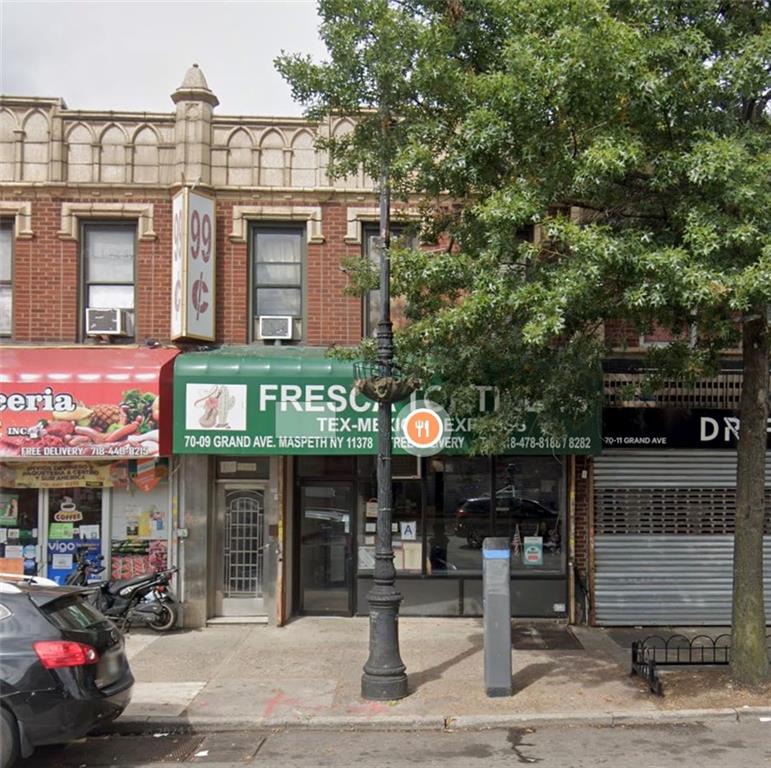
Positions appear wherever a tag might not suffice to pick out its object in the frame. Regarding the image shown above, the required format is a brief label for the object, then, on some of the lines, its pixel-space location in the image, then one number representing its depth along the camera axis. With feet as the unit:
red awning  35.09
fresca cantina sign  35.35
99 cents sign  36.60
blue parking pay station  27.37
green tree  23.20
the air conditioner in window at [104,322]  38.04
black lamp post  27.17
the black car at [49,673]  19.63
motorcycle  35.50
